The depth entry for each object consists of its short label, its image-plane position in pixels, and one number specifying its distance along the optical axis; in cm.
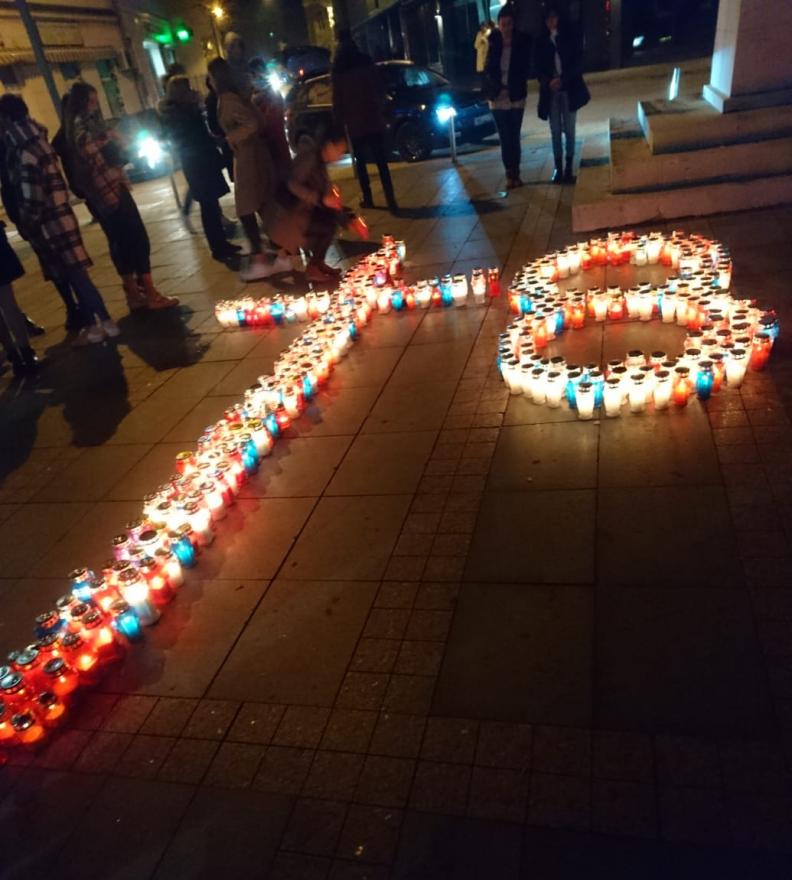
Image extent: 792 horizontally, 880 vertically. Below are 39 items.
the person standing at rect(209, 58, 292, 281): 746
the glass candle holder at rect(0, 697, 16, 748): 281
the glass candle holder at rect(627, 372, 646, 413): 420
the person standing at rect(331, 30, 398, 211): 891
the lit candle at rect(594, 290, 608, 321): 547
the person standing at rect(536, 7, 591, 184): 830
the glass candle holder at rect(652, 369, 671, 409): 413
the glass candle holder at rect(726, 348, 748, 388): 419
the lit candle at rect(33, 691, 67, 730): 288
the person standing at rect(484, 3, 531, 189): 865
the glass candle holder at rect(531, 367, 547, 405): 445
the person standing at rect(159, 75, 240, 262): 842
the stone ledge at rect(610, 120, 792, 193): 736
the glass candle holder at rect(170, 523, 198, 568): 363
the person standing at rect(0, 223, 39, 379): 627
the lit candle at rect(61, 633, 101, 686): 305
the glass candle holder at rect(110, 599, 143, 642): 322
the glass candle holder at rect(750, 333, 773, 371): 434
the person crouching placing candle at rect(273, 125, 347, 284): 711
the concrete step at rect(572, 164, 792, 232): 735
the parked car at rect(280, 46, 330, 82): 2598
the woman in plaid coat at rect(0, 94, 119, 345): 611
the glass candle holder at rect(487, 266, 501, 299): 639
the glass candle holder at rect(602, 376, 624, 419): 418
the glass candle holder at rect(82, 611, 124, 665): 313
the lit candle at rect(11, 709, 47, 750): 279
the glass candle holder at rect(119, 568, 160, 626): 330
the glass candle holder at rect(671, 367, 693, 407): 414
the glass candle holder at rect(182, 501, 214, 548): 381
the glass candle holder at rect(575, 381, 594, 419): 419
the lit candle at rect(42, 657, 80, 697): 296
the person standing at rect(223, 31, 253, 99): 845
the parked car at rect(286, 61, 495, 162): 1326
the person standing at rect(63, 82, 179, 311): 679
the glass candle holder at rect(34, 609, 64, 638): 315
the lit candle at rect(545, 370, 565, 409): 443
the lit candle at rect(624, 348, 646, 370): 429
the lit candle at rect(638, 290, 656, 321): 532
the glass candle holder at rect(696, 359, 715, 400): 415
